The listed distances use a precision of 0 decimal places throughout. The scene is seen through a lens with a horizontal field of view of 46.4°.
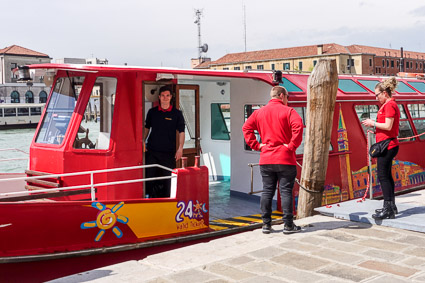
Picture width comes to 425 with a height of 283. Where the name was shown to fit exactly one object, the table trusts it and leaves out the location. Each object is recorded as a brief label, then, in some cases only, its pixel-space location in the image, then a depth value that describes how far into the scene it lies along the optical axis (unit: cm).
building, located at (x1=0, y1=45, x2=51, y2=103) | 8981
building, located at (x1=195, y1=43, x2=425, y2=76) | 9850
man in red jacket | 571
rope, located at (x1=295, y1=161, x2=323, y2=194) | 706
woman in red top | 614
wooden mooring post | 704
